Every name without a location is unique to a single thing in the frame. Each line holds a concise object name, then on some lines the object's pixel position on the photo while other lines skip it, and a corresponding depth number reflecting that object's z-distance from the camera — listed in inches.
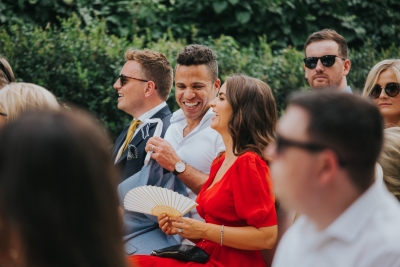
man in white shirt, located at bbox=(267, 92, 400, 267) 77.8
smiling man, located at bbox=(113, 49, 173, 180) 211.9
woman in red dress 148.6
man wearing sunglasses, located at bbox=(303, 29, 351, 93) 221.0
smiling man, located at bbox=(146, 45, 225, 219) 182.5
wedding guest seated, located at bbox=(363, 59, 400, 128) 194.5
